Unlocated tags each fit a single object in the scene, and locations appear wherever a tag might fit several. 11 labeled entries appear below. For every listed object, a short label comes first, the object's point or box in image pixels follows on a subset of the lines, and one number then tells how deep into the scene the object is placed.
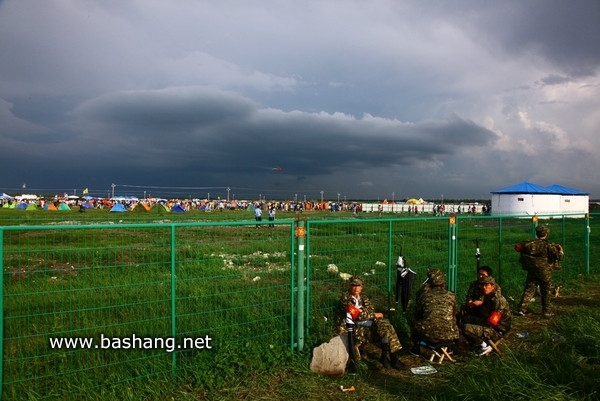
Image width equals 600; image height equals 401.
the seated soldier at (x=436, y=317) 5.55
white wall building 38.94
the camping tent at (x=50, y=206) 54.22
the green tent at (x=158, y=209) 51.41
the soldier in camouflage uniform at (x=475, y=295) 6.16
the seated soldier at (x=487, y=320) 5.73
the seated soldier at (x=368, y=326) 5.47
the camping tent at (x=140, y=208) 50.31
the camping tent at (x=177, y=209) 50.88
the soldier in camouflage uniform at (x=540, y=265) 7.80
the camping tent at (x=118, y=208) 50.56
